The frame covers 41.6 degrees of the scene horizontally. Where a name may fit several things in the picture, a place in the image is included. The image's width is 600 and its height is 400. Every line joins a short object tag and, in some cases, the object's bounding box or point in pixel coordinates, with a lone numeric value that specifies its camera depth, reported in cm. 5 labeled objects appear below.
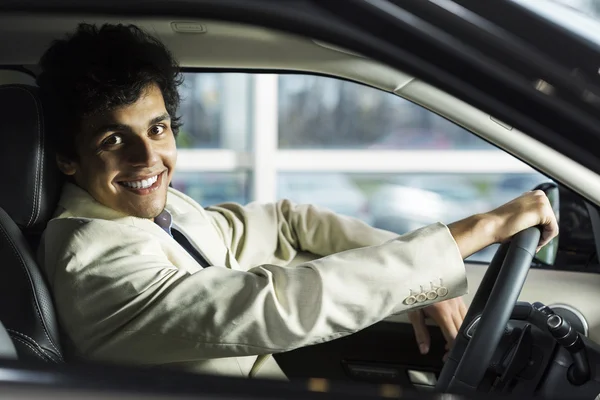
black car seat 138
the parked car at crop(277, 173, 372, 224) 576
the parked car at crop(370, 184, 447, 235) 582
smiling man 130
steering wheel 135
